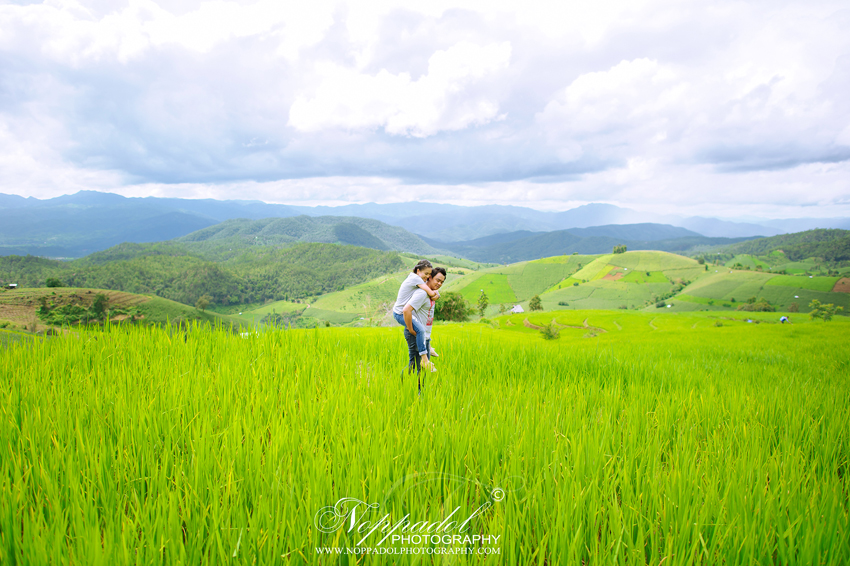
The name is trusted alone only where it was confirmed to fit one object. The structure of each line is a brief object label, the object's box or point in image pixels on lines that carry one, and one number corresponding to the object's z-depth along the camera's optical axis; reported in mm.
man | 5109
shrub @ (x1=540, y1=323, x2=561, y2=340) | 42500
